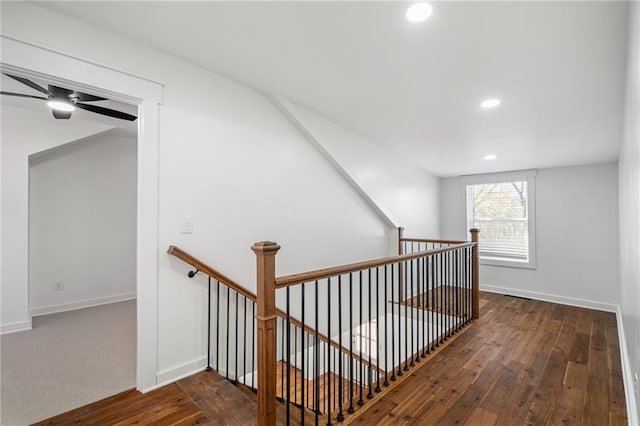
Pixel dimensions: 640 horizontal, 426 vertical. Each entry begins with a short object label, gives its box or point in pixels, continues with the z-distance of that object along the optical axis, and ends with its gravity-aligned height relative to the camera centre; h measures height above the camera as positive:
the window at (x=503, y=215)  5.03 -0.01
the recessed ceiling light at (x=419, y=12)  1.51 +1.10
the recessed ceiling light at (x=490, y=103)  2.57 +1.02
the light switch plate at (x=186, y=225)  2.15 -0.06
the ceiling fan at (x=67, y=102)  2.22 +1.00
